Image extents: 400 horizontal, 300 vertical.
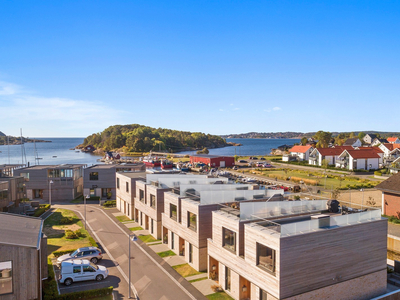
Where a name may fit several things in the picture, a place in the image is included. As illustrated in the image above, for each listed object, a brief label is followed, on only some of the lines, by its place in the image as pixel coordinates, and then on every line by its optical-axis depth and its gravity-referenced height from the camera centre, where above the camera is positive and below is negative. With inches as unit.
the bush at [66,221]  1300.4 -354.8
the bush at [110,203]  1637.6 -349.6
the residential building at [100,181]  1854.1 -249.6
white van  757.9 -346.6
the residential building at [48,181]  1798.7 -246.1
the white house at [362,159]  2878.9 -179.6
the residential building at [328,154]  3250.0 -143.6
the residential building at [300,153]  3725.4 -149.8
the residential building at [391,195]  1309.1 -249.5
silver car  885.8 -347.3
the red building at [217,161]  3277.6 -218.7
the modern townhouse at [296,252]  565.6 -241.6
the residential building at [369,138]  5790.4 +64.3
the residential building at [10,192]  1311.5 -238.8
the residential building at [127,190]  1385.3 -242.9
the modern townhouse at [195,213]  833.5 -218.8
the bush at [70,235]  1101.7 -353.6
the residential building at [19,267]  545.0 -239.7
